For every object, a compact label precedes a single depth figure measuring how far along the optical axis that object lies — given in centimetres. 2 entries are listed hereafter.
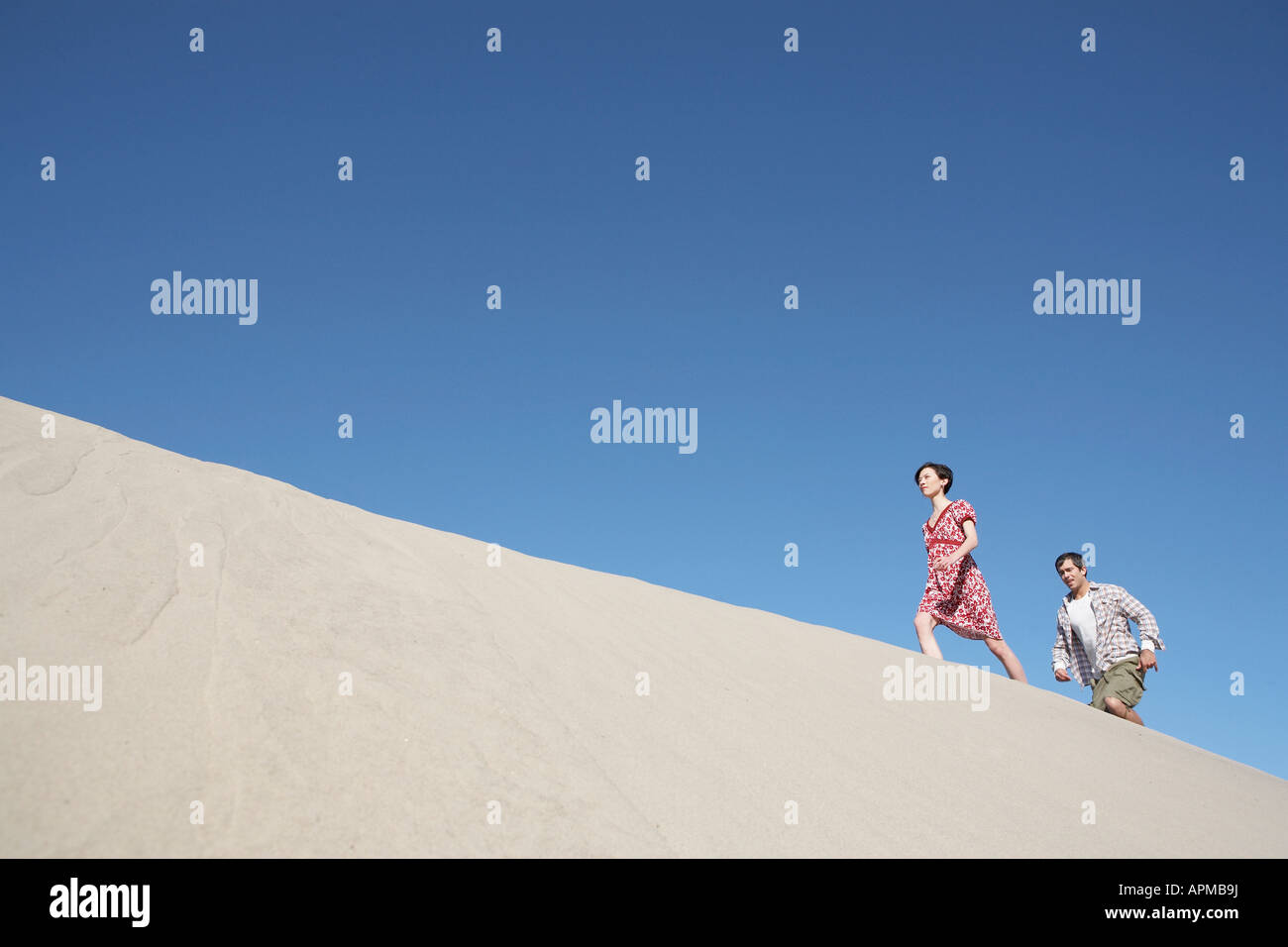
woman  704
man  642
